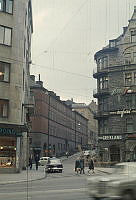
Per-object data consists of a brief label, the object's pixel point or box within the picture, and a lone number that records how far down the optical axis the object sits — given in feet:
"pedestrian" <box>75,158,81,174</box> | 131.35
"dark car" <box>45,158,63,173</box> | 141.18
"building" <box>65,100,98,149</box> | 538.92
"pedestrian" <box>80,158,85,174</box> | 131.97
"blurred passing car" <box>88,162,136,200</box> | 45.75
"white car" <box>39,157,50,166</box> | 214.28
